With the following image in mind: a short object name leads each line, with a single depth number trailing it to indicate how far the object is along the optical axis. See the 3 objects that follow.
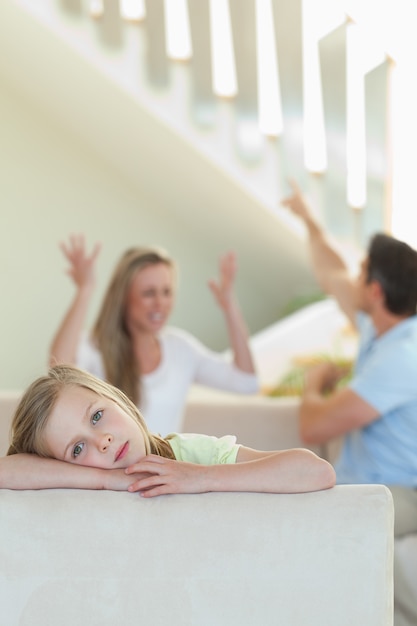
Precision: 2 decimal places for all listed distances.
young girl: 1.74
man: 2.79
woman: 3.20
